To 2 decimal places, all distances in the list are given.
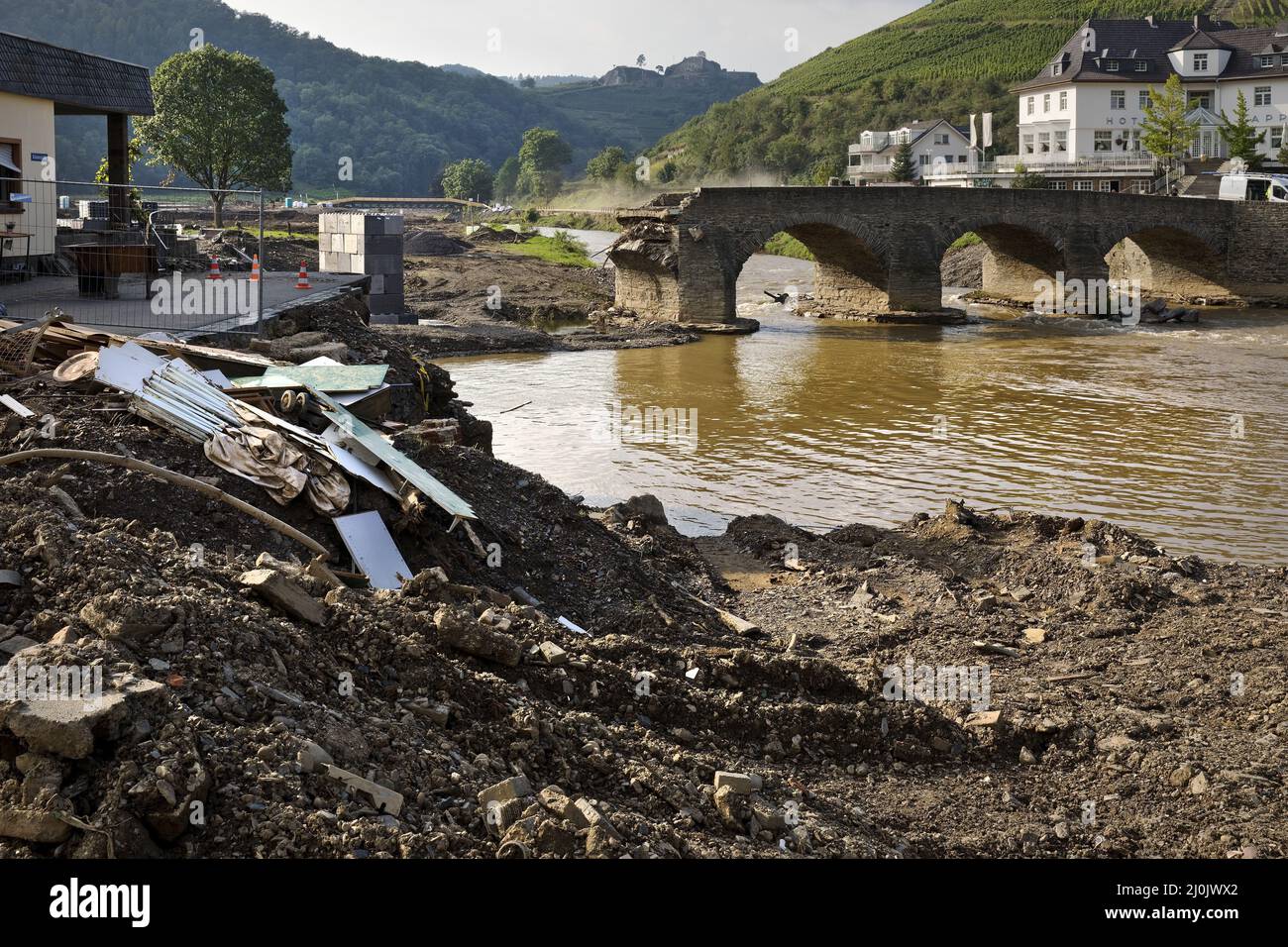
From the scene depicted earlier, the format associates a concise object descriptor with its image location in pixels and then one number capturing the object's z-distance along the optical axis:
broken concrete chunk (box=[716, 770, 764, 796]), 5.70
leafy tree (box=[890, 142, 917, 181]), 72.00
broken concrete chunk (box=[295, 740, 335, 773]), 4.79
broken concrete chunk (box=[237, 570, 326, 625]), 6.27
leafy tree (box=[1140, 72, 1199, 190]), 56.25
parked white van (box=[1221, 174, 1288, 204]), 50.69
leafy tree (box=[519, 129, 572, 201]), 126.06
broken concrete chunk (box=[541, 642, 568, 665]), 6.75
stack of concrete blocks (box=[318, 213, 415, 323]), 25.09
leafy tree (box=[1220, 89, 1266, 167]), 57.38
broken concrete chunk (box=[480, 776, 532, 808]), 5.00
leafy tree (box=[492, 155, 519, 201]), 134.00
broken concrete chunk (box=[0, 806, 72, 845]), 4.24
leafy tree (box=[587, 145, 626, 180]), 117.50
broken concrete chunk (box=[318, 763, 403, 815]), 4.77
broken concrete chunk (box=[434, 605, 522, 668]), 6.51
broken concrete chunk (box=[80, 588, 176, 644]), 5.34
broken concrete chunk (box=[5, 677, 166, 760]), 4.43
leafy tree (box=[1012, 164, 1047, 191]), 58.69
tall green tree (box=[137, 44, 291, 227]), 48.75
